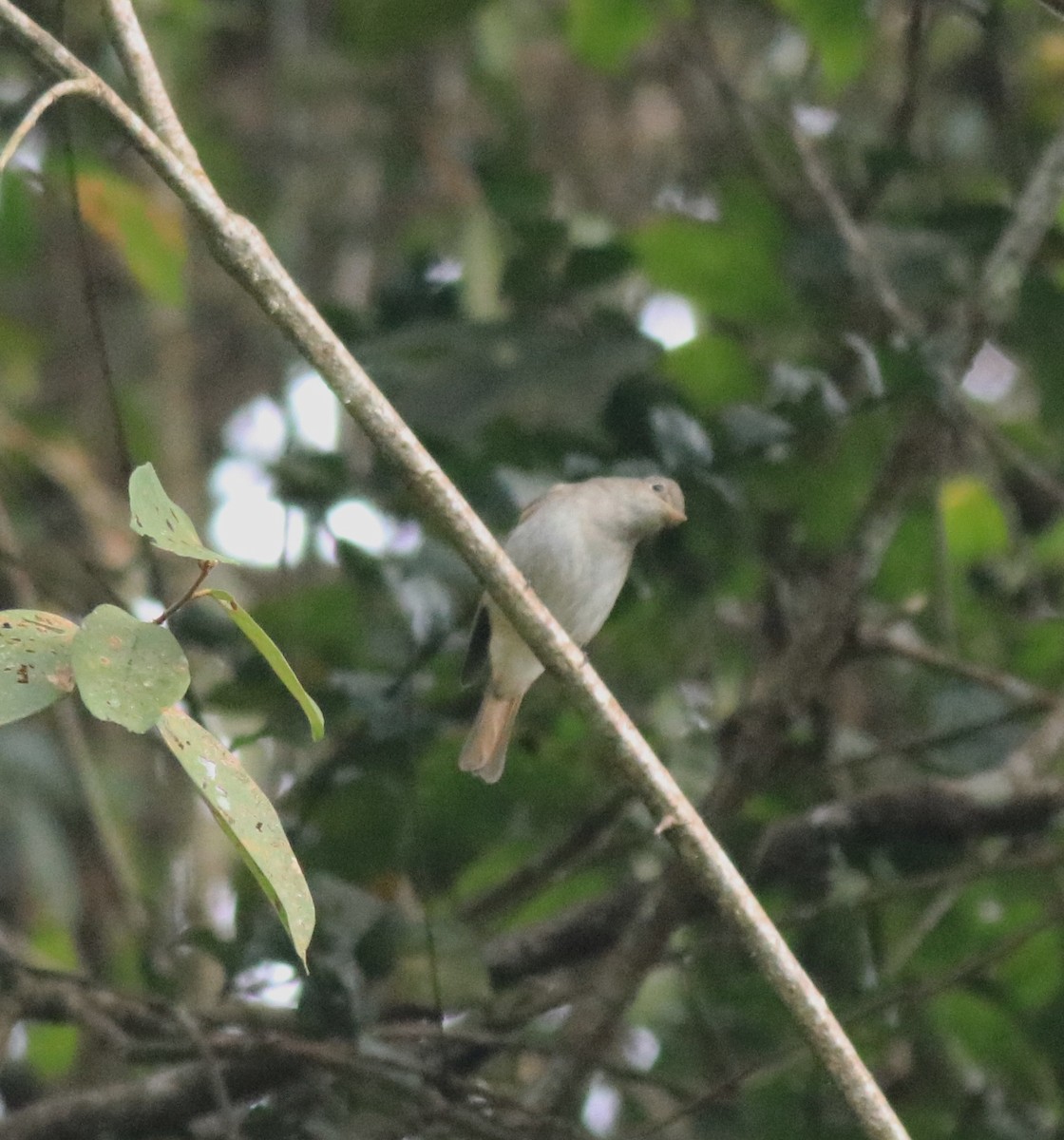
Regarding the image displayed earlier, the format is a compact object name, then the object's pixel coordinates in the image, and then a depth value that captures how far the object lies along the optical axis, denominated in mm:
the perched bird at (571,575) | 7324
